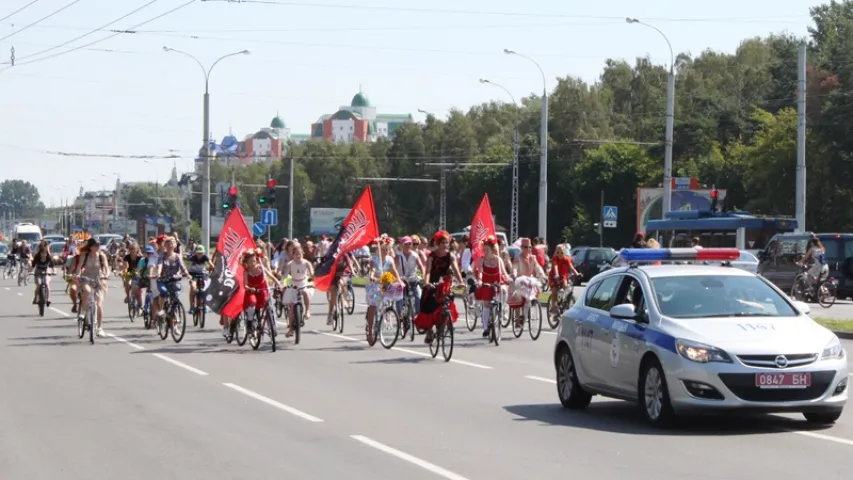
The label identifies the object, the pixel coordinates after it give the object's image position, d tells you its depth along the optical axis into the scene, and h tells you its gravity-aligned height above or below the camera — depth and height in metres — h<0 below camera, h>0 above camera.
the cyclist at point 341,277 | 26.31 -1.19
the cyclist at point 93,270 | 23.36 -0.96
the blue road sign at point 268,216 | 53.45 -0.10
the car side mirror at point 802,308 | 12.28 -0.75
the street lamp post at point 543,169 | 50.47 +1.73
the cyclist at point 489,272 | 22.50 -0.88
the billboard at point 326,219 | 119.12 -0.37
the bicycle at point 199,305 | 26.97 -1.76
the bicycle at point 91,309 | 23.27 -1.59
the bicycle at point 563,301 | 26.27 -1.53
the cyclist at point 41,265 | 32.28 -1.22
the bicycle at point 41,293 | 32.06 -1.85
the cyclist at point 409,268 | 22.88 -0.84
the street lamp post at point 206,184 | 56.38 +1.19
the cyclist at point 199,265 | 26.62 -0.97
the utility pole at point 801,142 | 41.62 +2.33
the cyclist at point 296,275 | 22.64 -0.98
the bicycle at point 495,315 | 22.56 -1.57
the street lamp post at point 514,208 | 57.75 +0.37
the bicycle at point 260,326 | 21.59 -1.72
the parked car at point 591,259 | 52.28 -1.50
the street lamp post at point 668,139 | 43.81 +2.47
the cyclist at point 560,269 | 26.06 -0.95
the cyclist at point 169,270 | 24.45 -0.99
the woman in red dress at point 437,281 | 19.73 -0.91
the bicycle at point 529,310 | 23.77 -1.54
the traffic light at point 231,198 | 42.14 +0.46
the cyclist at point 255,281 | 21.64 -1.03
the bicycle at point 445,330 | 19.59 -1.56
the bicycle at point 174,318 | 23.48 -1.74
